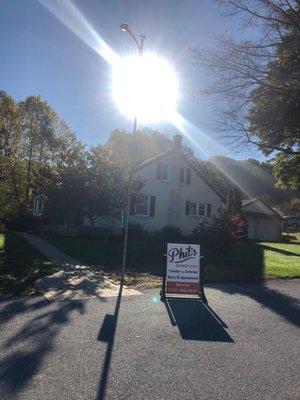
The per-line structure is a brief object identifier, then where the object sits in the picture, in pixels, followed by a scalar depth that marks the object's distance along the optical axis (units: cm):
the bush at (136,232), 2708
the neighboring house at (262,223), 4328
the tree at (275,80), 1612
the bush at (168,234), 2752
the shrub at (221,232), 2081
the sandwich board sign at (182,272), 1055
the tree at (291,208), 6675
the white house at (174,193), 3053
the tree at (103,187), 2389
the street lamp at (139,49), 1258
